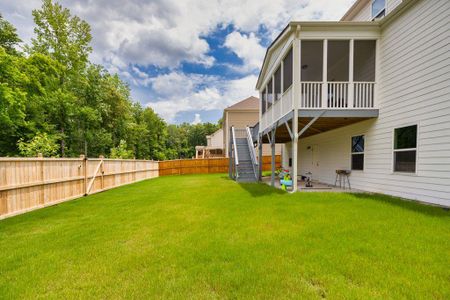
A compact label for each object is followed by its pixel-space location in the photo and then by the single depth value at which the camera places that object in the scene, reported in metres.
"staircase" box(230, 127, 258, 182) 10.95
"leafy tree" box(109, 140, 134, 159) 18.05
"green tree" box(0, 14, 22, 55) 13.93
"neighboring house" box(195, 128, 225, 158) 30.31
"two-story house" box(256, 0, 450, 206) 4.94
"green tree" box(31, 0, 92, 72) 16.31
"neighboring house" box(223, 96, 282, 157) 21.20
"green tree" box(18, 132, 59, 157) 10.74
